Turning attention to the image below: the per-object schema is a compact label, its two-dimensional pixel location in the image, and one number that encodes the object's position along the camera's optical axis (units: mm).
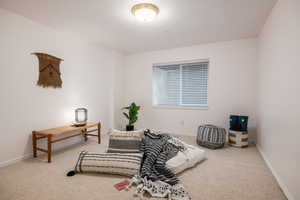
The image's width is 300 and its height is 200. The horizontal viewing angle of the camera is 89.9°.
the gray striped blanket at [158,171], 1530
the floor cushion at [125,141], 2268
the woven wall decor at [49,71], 2625
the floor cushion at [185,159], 1935
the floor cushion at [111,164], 1847
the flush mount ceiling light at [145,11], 2061
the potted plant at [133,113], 4102
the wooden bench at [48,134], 2308
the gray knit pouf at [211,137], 2891
